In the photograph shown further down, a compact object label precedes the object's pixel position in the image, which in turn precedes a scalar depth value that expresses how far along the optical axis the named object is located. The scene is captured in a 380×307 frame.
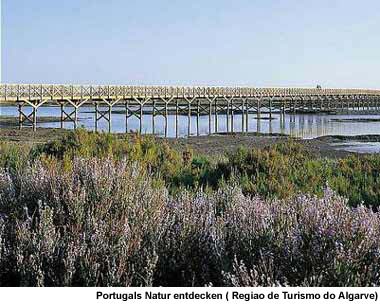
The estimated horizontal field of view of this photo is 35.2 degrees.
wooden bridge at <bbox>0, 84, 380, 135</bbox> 39.91
